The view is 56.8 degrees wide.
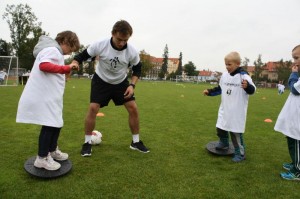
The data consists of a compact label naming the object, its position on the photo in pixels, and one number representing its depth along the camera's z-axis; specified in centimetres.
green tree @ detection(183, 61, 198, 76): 12188
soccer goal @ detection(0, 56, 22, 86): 2501
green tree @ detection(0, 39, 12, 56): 6614
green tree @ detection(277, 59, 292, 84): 6662
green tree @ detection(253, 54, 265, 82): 7688
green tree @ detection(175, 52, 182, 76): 11531
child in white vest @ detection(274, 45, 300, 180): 380
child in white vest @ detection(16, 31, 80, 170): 341
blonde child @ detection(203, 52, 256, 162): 446
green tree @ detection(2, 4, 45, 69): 4975
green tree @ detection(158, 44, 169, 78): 10950
